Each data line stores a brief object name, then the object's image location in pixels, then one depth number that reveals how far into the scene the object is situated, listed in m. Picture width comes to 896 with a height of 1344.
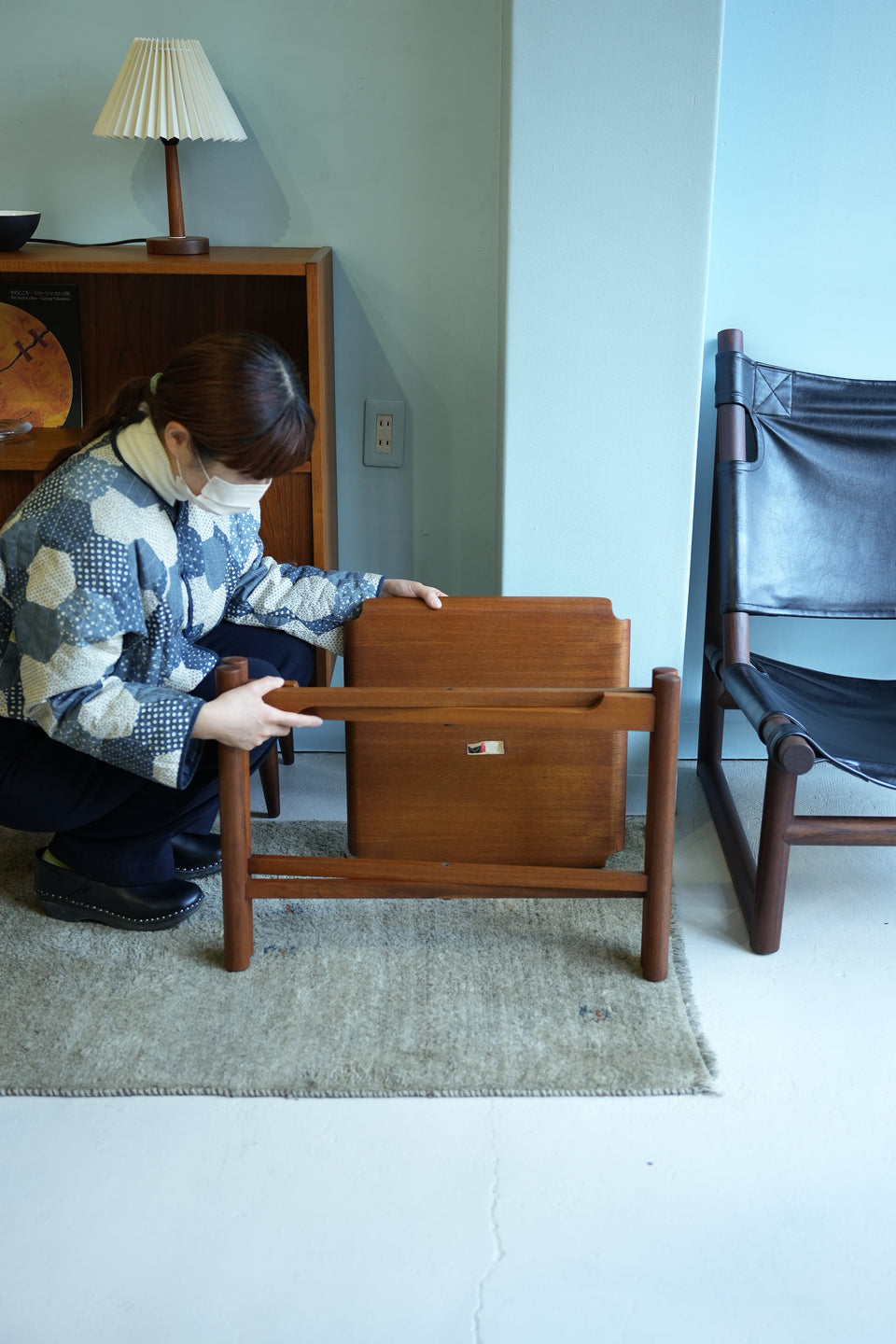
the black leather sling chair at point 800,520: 1.92
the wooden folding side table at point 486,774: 1.55
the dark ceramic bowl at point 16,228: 1.89
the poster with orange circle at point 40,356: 2.12
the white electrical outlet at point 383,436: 2.19
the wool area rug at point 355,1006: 1.44
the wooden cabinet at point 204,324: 1.90
